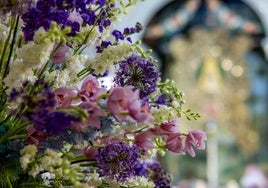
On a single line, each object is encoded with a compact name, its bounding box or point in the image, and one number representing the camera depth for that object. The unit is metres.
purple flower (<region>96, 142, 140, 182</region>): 1.37
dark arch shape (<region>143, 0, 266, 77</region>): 7.30
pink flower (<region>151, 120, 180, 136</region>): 1.44
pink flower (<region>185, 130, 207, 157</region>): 1.46
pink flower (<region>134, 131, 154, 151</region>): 1.43
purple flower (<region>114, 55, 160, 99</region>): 1.42
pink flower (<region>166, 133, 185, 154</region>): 1.46
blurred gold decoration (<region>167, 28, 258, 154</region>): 7.28
